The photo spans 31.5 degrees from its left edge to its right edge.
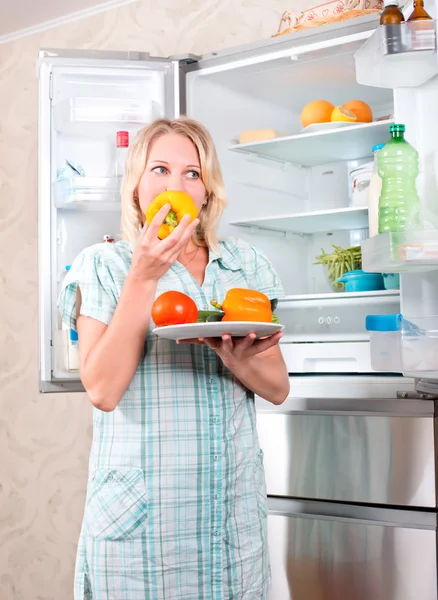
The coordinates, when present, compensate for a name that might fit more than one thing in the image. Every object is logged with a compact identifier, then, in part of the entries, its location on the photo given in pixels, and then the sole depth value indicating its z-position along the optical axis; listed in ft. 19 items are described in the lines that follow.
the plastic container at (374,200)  5.54
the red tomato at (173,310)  4.09
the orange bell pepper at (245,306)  4.16
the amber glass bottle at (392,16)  5.26
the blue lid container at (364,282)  7.65
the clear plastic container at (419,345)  5.33
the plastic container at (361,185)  7.93
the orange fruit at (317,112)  8.12
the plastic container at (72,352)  7.82
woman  4.15
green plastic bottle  5.16
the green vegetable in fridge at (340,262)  8.24
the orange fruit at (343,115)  7.79
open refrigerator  6.43
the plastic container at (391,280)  7.36
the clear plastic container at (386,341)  5.59
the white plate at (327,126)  7.77
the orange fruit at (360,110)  7.91
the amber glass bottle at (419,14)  5.15
